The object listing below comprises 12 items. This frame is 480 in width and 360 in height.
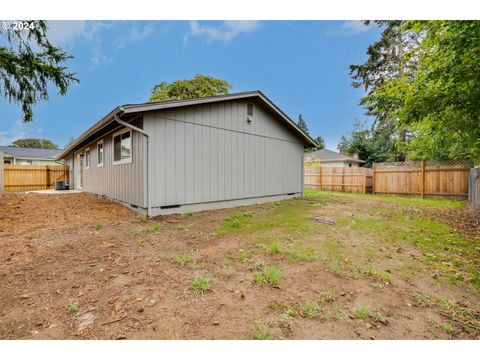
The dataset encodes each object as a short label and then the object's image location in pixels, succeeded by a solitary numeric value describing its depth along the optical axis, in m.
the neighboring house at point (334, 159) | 22.77
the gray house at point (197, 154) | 6.05
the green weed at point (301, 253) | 3.45
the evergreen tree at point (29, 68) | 6.05
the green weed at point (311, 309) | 2.10
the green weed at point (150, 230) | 4.73
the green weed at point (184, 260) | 3.26
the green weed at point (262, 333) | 1.80
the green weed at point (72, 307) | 2.17
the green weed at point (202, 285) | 2.51
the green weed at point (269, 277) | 2.70
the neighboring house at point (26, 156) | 24.11
